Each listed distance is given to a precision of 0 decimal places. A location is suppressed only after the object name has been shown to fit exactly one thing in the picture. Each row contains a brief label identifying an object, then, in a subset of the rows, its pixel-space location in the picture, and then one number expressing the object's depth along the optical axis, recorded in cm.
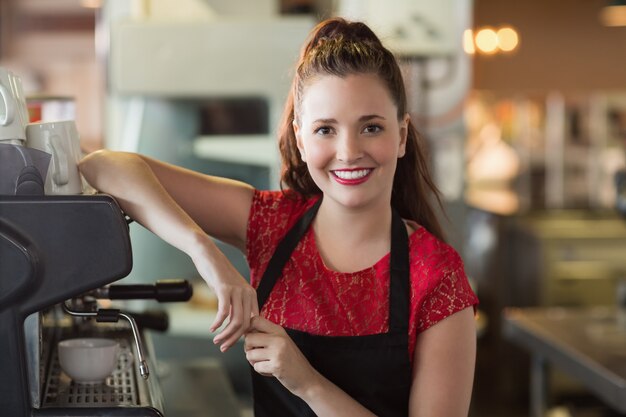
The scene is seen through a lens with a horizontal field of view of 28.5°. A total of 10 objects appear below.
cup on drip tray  167
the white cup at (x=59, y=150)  150
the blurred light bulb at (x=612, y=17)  602
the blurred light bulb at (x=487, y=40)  593
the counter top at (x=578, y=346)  246
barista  154
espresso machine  138
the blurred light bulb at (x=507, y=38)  609
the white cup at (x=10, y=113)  144
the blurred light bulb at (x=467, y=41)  326
